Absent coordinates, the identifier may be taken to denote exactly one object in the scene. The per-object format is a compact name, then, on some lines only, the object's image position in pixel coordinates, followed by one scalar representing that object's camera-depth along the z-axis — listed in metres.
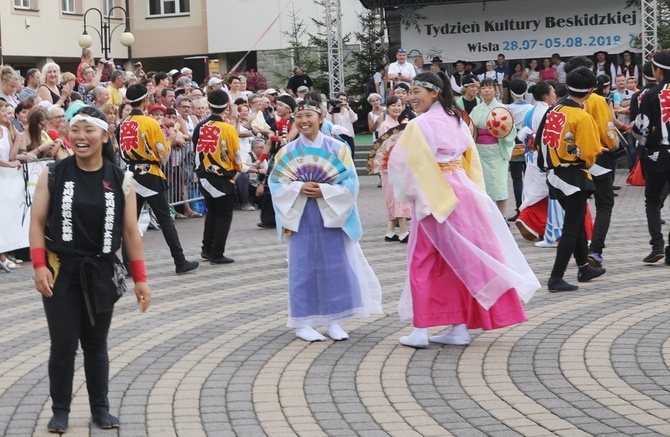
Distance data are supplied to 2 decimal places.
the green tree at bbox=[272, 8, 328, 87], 32.09
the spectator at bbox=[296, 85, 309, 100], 21.98
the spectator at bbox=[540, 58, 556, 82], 26.80
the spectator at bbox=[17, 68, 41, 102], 16.27
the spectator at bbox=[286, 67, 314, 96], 26.81
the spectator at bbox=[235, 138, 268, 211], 17.48
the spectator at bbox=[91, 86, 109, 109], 15.43
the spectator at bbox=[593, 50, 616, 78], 26.55
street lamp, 28.70
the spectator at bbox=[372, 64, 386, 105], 27.14
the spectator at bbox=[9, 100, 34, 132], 13.21
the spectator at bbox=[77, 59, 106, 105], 17.98
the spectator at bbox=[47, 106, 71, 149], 13.12
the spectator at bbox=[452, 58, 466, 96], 27.34
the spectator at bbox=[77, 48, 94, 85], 18.98
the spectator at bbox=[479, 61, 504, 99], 27.02
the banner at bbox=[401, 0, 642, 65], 27.38
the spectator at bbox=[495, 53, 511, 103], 27.33
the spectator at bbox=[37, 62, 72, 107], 15.90
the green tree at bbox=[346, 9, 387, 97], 29.39
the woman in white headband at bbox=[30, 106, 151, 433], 5.43
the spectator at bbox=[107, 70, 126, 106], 17.17
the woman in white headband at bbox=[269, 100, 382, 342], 7.77
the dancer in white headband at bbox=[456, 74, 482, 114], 15.09
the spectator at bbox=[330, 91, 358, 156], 20.72
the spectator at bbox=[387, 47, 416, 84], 24.70
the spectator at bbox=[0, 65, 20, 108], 15.02
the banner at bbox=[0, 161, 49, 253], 11.75
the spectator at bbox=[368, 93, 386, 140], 19.38
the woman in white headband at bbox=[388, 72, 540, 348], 7.30
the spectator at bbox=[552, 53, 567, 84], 25.75
